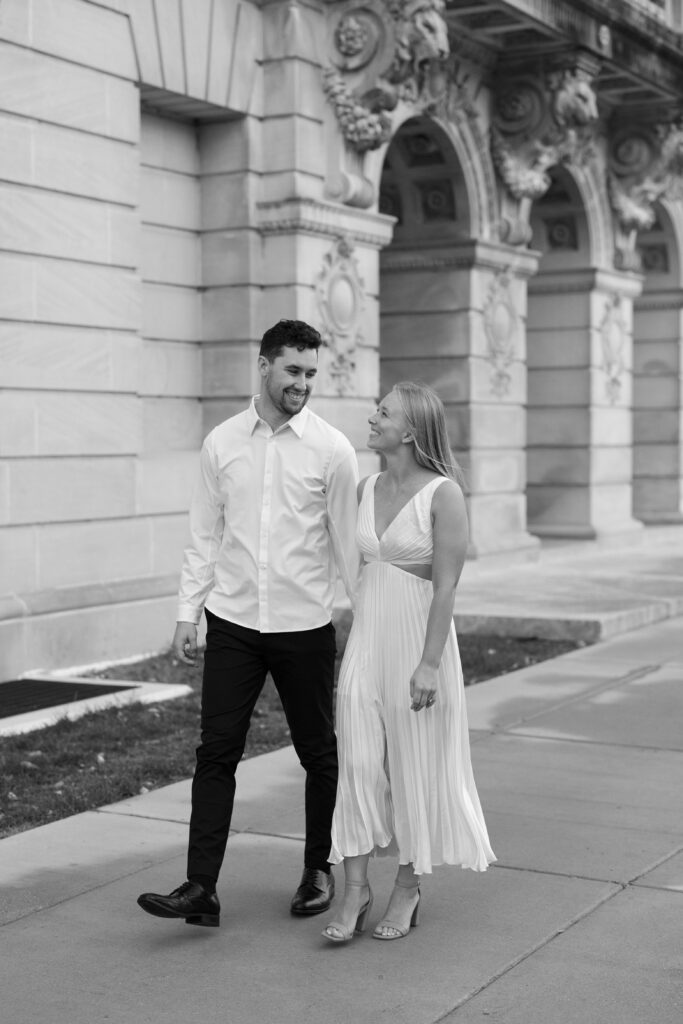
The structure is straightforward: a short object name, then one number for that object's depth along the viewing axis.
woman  5.05
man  5.27
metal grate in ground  9.04
